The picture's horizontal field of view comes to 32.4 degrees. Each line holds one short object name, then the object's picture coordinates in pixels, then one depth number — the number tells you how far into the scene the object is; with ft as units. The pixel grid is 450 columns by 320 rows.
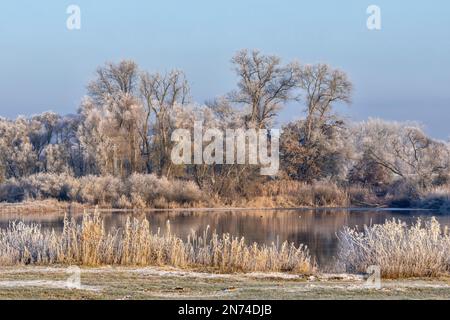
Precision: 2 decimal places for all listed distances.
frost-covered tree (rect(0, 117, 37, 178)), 153.99
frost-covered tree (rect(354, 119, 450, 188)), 156.76
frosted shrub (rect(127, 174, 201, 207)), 141.79
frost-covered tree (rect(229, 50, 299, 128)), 173.68
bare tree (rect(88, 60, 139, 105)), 165.07
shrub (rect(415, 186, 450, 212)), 142.68
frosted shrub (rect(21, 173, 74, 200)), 140.26
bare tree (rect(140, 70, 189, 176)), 155.84
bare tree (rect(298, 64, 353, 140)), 174.91
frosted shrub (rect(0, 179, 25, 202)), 140.26
